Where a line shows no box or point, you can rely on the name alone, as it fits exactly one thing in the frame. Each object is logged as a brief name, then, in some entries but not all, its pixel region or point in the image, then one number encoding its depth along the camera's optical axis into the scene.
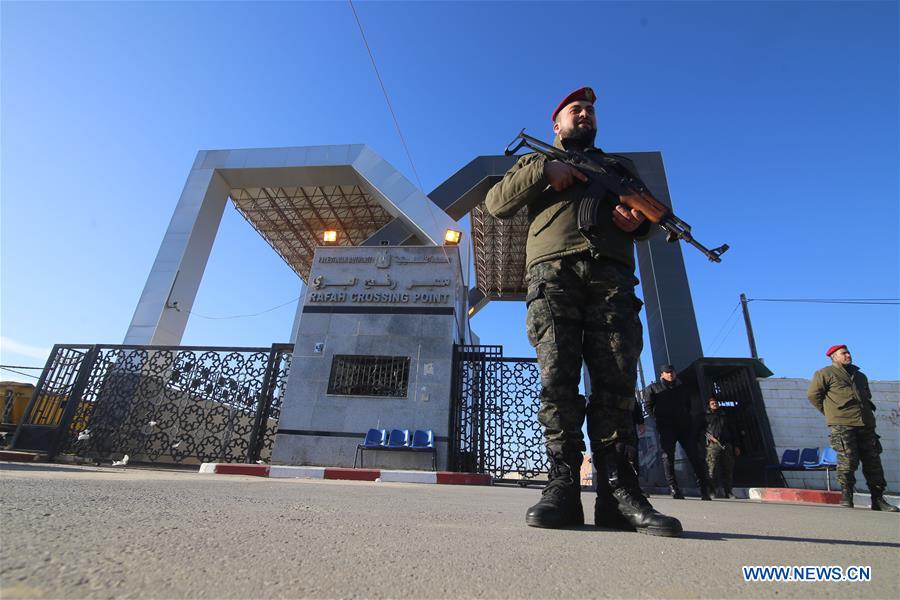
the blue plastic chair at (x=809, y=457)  6.60
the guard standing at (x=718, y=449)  6.06
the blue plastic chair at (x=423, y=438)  6.68
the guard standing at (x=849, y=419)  4.27
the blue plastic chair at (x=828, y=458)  6.16
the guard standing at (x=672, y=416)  5.48
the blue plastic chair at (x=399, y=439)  6.72
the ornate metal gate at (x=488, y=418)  6.93
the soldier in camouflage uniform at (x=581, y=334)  1.59
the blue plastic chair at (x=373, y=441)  6.67
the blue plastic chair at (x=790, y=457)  6.80
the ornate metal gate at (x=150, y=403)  7.56
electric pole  14.05
